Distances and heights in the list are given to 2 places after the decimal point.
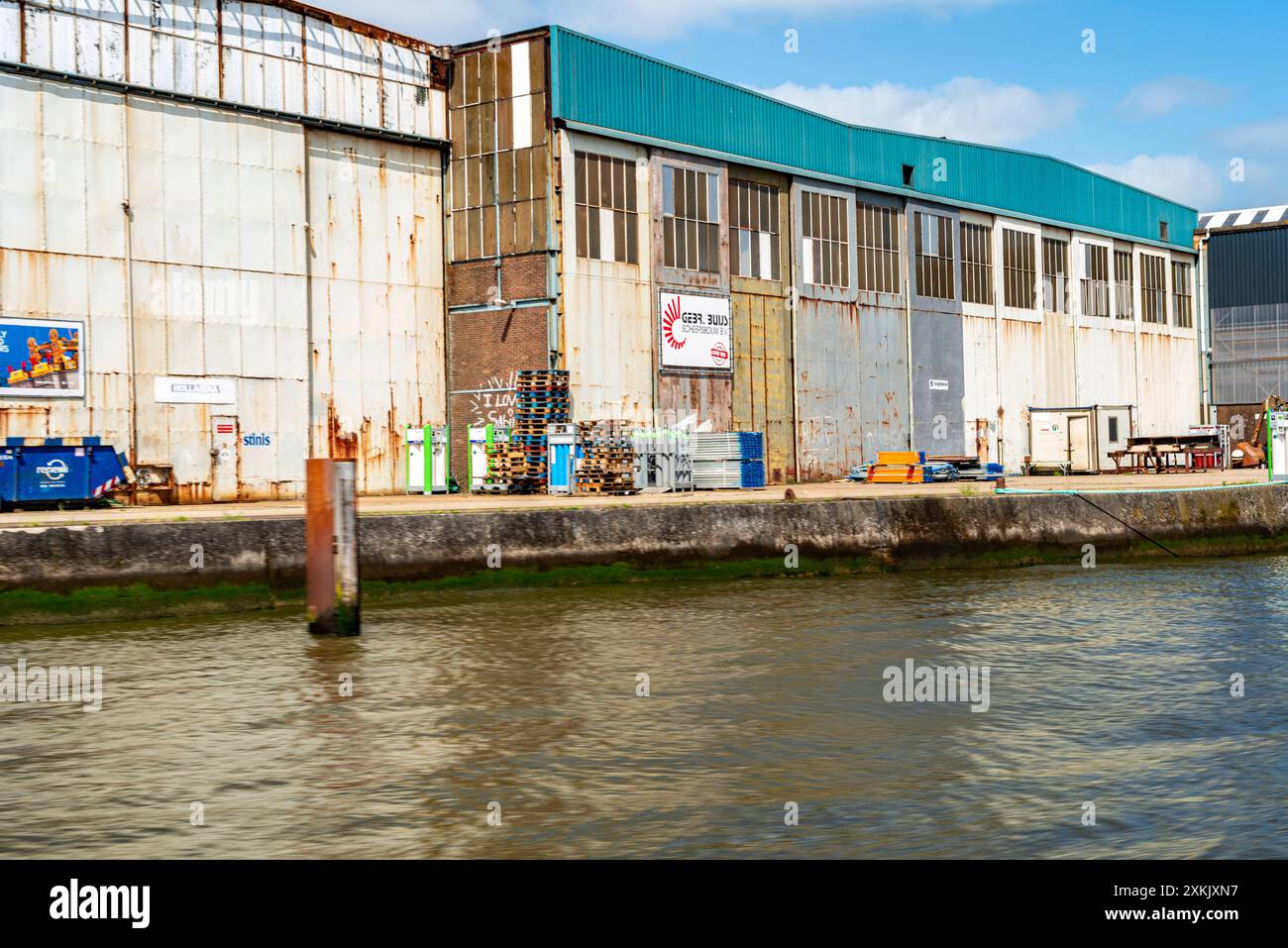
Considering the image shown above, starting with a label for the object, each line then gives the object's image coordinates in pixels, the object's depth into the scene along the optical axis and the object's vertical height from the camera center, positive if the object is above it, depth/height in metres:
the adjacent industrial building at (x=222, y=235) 26.59 +5.68
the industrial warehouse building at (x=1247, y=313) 64.25 +7.71
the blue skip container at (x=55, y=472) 25.27 +0.25
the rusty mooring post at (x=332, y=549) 14.80 -0.81
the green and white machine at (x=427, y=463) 32.97 +0.40
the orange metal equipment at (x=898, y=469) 38.00 +0.04
